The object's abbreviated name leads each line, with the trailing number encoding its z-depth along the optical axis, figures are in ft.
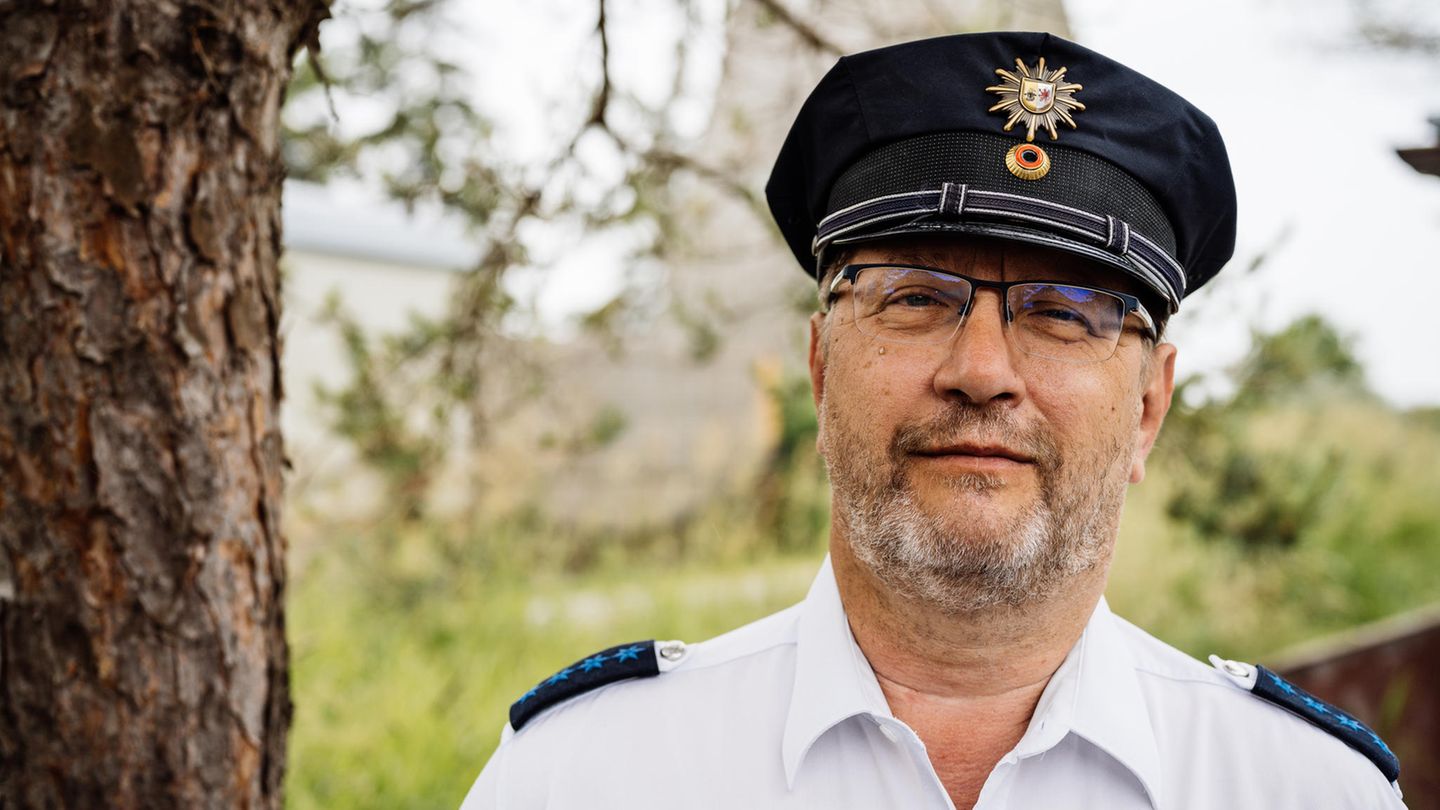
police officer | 2.34
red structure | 12.02
